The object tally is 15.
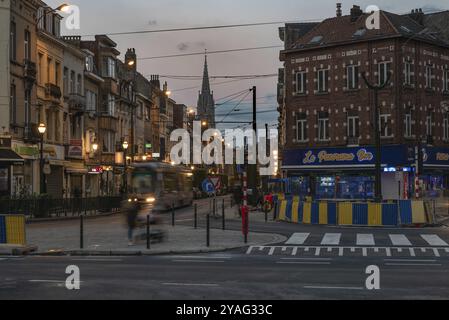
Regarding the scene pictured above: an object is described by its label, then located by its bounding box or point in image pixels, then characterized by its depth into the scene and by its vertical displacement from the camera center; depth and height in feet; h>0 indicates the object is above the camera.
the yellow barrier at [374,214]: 89.56 -4.99
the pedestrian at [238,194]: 125.79 -3.19
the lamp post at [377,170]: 95.71 +0.99
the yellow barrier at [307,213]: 94.94 -5.11
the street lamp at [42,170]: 111.24 +1.55
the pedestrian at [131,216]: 63.98 -3.60
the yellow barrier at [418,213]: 90.17 -4.93
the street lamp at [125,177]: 156.87 +0.28
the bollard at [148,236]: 60.20 -5.21
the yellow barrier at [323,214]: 92.89 -5.12
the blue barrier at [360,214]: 89.86 -5.00
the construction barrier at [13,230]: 61.36 -4.65
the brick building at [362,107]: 149.69 +16.20
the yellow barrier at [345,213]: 90.68 -4.91
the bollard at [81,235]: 61.16 -5.18
